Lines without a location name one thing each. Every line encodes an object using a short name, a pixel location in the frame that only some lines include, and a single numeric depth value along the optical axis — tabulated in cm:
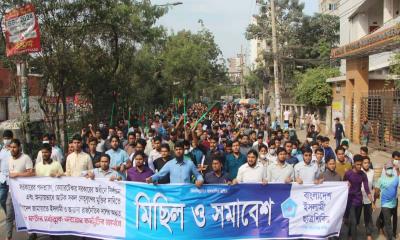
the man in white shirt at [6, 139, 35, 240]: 740
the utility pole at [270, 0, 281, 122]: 2263
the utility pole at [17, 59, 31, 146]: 1028
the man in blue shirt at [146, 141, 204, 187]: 702
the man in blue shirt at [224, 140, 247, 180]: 849
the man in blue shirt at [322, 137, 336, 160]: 942
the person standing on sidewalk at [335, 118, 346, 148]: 1883
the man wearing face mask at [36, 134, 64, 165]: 809
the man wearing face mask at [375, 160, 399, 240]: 754
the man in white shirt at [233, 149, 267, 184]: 716
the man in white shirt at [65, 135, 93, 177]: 768
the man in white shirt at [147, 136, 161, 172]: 861
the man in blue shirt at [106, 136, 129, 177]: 827
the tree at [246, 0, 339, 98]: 4494
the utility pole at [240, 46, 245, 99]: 8516
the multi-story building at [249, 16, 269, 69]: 13648
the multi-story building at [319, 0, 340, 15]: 7064
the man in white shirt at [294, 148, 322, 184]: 736
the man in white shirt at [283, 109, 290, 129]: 2639
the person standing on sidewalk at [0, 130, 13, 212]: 776
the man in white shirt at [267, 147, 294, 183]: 730
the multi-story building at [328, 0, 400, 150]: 1752
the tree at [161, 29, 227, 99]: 3206
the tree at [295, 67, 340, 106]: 2989
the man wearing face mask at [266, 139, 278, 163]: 905
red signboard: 979
